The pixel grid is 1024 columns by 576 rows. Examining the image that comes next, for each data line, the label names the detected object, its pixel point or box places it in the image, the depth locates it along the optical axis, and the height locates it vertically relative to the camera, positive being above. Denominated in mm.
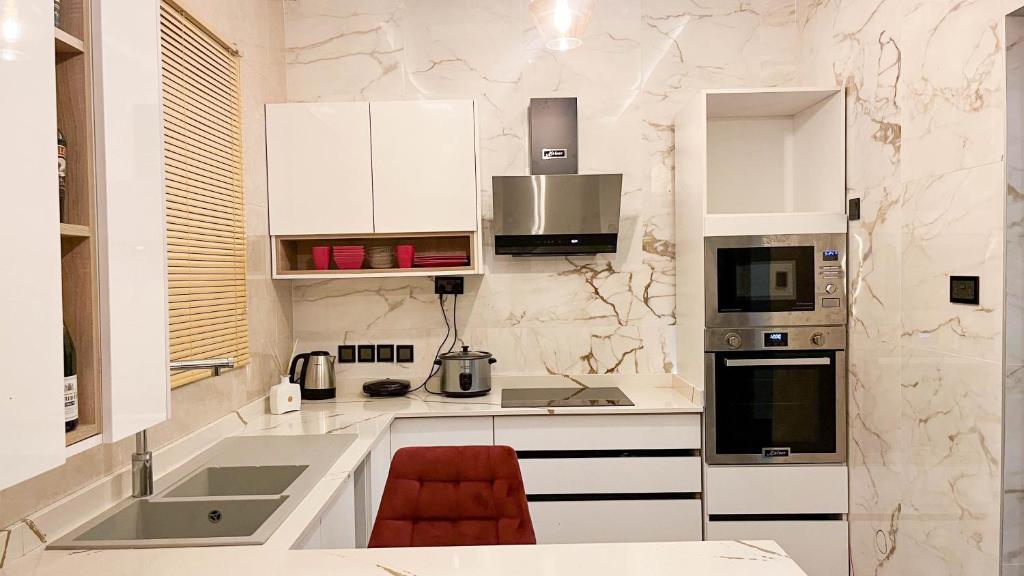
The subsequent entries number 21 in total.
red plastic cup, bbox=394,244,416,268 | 3166 +97
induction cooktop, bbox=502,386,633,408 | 2998 -564
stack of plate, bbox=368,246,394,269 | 3213 +86
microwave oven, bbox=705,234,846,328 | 2875 -42
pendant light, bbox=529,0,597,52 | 1868 +700
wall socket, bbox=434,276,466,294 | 3365 -54
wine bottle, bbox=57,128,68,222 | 1147 +186
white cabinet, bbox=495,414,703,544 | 2918 -867
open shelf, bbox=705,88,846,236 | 2883 +510
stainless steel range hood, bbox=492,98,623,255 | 3107 +326
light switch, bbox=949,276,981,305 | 1976 -63
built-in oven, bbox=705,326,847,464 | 2885 -523
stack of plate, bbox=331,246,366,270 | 3152 +91
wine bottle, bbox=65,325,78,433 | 1143 -178
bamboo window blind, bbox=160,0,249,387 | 2244 +297
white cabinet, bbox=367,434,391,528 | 2709 -773
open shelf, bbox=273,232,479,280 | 3139 +130
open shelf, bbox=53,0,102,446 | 1168 +191
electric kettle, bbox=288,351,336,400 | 3229 -465
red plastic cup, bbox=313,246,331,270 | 3152 +88
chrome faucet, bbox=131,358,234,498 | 1830 -506
